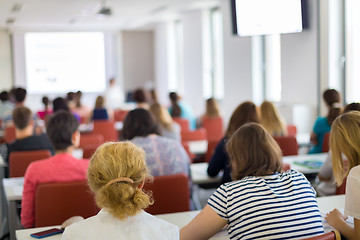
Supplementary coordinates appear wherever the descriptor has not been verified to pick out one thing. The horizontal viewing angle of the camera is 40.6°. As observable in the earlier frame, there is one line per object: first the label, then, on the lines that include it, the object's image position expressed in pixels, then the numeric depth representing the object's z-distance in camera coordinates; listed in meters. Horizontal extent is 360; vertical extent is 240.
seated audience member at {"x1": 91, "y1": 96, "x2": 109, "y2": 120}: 8.52
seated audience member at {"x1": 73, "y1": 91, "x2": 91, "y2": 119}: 9.10
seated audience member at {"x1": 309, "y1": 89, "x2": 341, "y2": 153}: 5.03
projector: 9.69
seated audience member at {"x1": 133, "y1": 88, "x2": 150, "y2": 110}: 8.12
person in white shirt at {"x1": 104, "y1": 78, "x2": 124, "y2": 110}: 14.16
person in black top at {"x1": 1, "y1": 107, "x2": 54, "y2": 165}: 4.57
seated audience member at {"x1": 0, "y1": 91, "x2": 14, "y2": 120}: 9.20
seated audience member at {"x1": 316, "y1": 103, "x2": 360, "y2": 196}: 3.52
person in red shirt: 2.99
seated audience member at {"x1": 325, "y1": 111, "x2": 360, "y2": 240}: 2.12
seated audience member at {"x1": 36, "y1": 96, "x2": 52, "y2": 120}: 5.94
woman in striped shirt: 2.03
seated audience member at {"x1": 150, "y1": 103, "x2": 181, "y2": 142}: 5.46
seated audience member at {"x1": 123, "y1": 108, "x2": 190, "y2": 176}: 3.62
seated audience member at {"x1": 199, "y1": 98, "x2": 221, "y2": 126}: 7.20
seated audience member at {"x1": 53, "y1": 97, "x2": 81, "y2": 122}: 6.26
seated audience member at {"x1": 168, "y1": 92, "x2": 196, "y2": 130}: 7.61
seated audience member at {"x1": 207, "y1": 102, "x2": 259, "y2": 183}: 3.62
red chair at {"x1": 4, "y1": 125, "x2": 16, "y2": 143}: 6.73
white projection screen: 15.06
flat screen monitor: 7.39
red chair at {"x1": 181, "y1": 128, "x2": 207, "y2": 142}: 6.10
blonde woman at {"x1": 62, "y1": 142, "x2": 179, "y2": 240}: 1.73
